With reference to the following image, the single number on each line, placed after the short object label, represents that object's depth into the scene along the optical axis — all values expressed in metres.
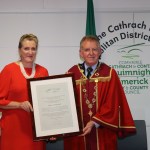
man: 2.62
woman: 2.68
